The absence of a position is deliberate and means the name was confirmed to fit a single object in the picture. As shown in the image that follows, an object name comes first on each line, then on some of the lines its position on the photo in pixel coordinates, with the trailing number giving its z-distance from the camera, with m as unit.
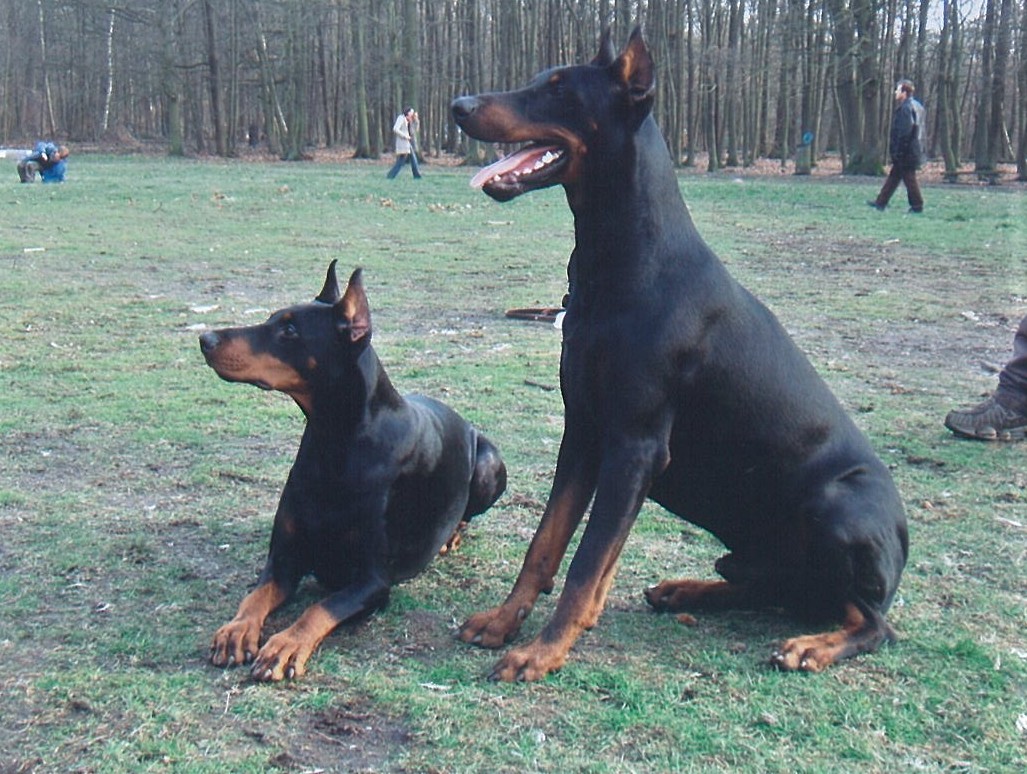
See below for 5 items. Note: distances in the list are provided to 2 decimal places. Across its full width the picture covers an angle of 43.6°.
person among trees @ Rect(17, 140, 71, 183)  28.78
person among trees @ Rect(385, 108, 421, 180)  33.69
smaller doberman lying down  4.17
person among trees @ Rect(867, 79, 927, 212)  21.92
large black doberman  3.84
